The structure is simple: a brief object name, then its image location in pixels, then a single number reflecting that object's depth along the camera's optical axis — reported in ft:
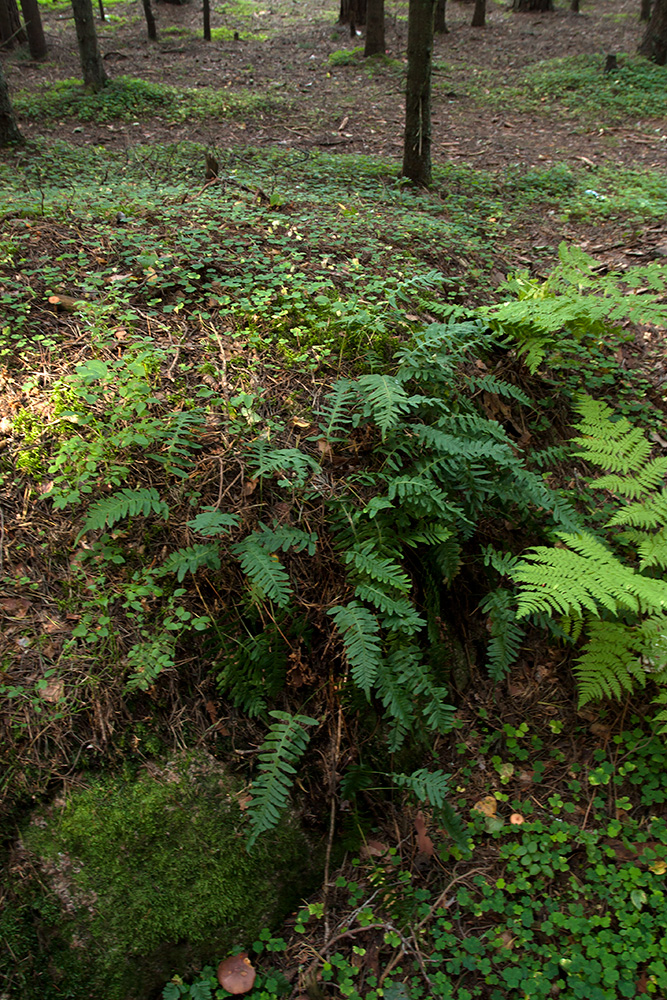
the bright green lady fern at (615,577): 8.75
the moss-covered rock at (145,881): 7.79
